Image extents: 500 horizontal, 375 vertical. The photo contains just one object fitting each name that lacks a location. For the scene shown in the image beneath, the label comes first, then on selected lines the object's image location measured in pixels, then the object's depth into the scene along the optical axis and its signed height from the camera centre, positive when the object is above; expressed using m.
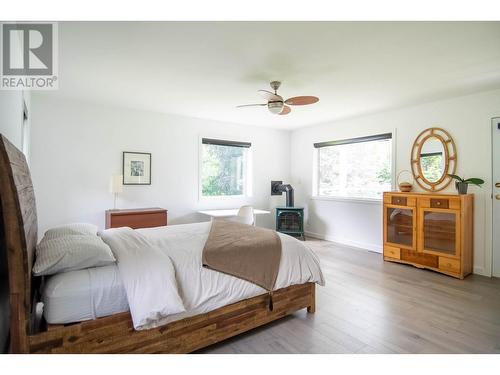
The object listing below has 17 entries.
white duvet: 1.59 -0.62
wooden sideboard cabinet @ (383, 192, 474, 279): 3.43 -0.59
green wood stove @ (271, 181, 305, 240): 5.48 -0.64
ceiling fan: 2.84 +0.95
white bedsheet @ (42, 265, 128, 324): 1.47 -0.63
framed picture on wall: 4.27 +0.30
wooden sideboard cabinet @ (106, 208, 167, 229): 3.75 -0.46
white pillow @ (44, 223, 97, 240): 2.04 -0.36
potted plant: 3.44 +0.09
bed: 1.23 -0.78
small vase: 3.51 +0.02
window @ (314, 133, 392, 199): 4.68 +0.40
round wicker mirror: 3.81 +0.44
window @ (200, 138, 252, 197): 5.18 +0.39
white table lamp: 3.86 +0.03
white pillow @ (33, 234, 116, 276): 1.52 -0.41
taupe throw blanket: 2.04 -0.55
